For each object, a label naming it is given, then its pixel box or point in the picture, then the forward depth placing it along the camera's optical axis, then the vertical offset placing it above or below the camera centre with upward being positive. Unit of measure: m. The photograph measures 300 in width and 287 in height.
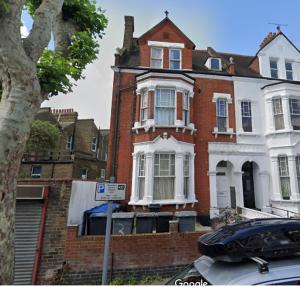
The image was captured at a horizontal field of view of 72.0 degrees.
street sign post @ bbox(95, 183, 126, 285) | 4.32 -0.22
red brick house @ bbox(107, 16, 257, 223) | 10.62 +3.83
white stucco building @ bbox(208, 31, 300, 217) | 11.60 +2.09
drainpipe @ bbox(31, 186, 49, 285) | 5.78 -1.72
